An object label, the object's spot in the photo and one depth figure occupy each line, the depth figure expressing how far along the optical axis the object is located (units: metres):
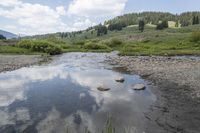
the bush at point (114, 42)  49.40
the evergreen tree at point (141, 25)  93.94
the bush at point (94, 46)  43.51
